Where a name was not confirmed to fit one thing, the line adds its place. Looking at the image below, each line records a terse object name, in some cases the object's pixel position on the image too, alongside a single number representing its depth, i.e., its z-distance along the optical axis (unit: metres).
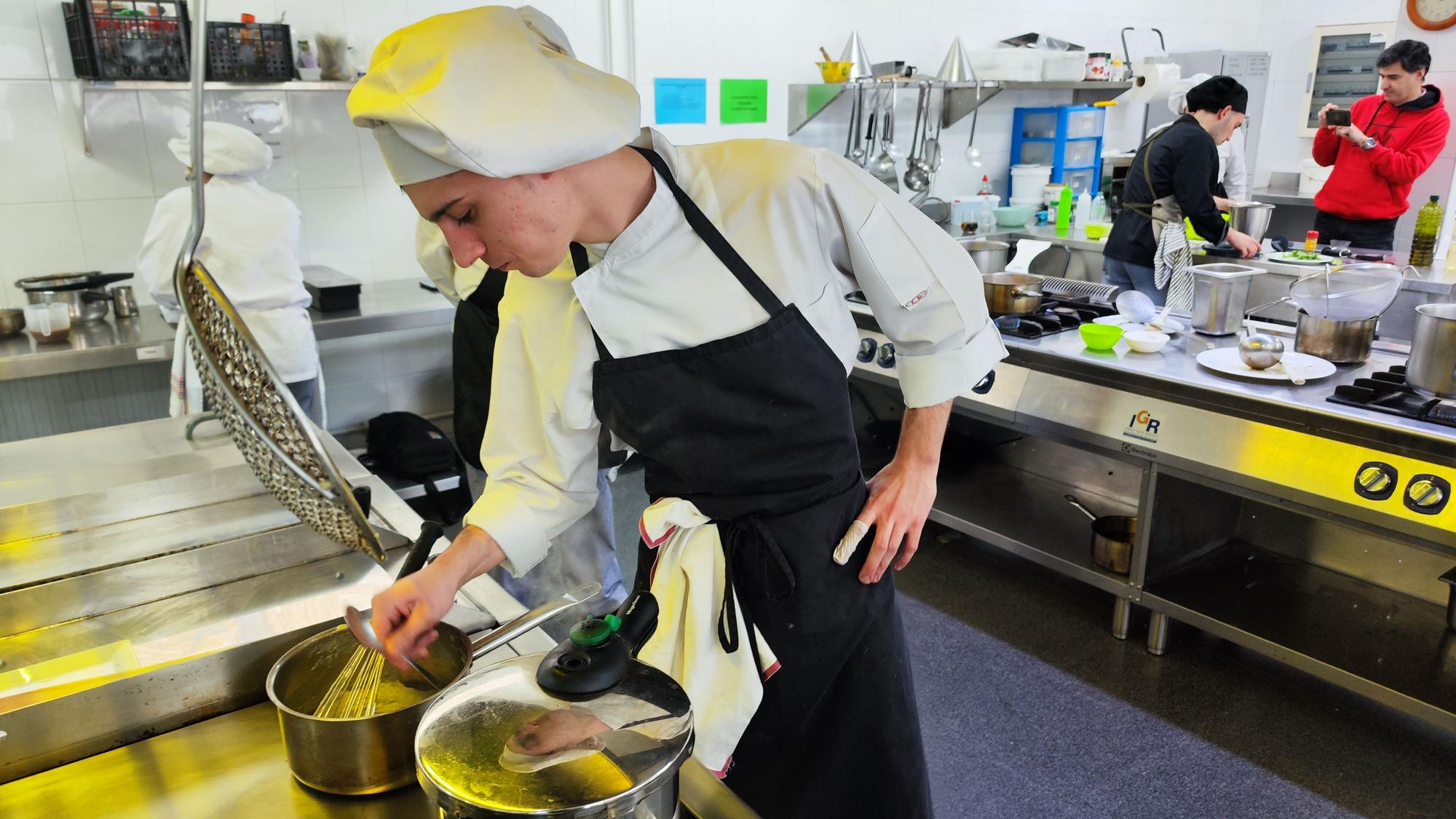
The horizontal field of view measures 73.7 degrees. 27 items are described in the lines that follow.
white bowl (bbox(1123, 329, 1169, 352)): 2.72
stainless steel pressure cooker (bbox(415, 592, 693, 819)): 0.64
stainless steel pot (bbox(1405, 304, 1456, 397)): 2.19
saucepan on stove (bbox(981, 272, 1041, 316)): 3.16
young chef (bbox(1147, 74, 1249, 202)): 5.07
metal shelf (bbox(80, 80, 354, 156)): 3.27
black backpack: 3.67
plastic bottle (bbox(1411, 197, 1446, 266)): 4.12
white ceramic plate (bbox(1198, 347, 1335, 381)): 2.43
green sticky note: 4.55
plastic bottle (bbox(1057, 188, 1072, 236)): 5.24
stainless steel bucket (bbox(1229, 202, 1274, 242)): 4.16
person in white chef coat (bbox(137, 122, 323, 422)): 3.23
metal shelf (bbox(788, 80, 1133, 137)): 4.56
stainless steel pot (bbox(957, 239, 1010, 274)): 3.89
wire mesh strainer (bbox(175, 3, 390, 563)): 1.01
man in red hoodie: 4.49
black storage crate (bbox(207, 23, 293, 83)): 3.34
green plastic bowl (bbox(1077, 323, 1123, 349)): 2.75
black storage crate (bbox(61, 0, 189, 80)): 3.17
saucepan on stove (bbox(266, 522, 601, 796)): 0.85
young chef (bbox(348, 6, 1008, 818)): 1.19
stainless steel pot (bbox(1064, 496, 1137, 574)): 2.74
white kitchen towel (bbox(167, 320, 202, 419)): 3.04
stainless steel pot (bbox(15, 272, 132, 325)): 3.27
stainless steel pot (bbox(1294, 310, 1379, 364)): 2.54
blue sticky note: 4.35
